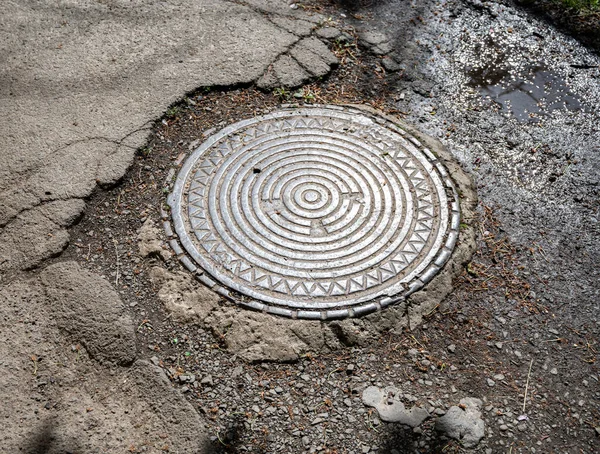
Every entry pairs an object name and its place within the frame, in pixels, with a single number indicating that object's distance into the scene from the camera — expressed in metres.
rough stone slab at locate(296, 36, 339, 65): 4.03
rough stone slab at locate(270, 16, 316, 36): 4.20
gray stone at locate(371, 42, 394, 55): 4.18
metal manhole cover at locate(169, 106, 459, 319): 2.88
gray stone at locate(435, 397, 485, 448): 2.39
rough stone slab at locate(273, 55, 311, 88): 3.85
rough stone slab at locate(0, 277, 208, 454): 2.31
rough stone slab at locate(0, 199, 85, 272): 2.84
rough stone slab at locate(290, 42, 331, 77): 3.95
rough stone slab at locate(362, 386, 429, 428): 2.44
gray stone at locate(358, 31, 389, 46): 4.25
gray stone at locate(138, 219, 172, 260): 2.97
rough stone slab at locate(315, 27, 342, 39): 4.20
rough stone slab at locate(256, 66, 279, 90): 3.82
